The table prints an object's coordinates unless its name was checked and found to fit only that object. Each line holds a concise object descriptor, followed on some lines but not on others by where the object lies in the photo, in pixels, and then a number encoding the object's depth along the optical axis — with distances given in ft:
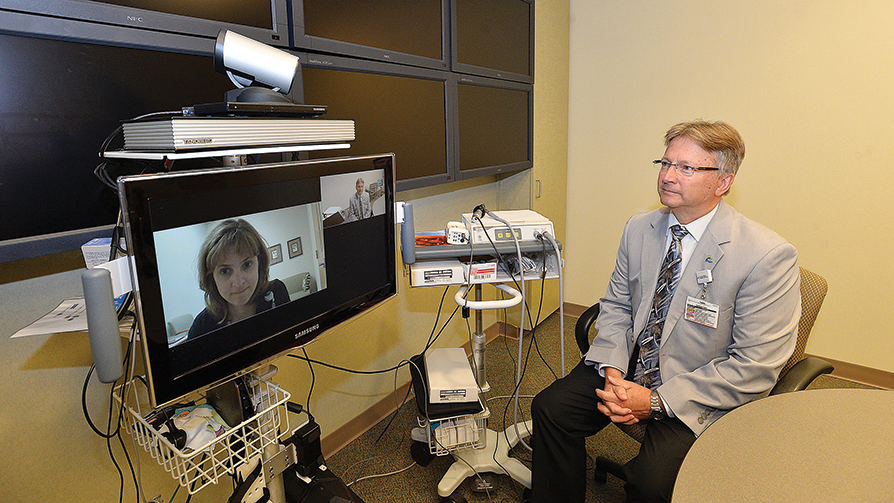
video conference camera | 3.45
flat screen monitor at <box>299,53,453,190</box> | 5.42
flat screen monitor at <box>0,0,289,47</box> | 3.32
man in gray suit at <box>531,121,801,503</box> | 4.99
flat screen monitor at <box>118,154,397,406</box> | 3.05
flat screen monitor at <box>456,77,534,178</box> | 7.84
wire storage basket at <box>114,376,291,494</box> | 3.36
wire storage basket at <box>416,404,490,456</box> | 5.89
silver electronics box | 3.08
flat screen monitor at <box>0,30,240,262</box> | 3.31
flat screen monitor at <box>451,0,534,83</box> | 7.43
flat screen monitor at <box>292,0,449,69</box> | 5.11
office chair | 4.75
